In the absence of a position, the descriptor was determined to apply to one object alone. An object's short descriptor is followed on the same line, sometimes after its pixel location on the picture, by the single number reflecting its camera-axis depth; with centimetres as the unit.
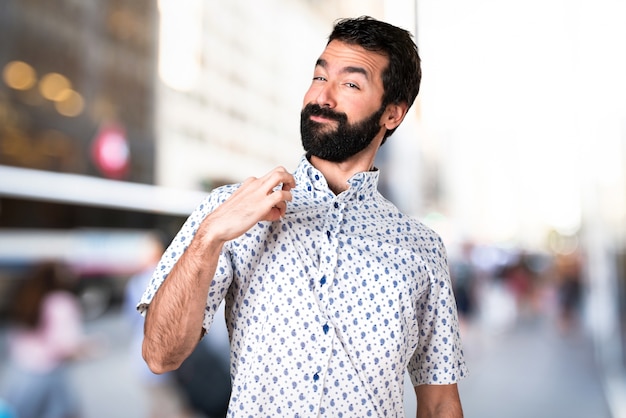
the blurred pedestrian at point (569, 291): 942
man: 113
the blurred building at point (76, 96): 629
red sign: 737
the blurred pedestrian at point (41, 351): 400
